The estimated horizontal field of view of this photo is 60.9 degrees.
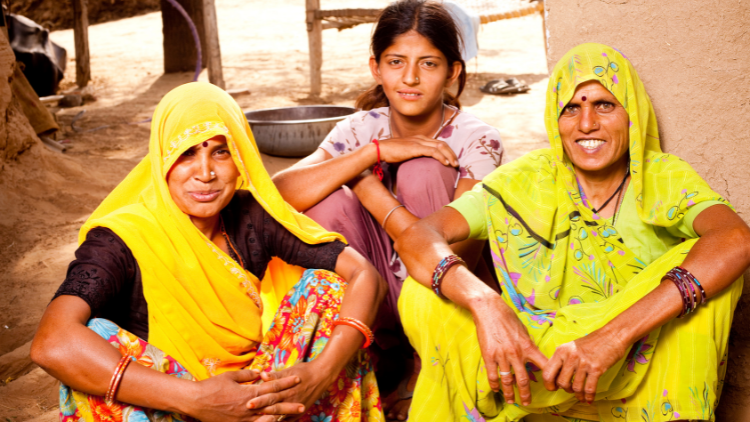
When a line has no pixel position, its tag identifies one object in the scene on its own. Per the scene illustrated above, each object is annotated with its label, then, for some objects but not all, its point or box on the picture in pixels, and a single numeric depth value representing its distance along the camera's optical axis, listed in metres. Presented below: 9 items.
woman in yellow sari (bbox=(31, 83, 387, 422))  1.66
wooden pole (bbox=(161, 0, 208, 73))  9.72
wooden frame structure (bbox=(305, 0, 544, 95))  8.40
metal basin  4.88
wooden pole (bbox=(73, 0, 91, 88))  9.16
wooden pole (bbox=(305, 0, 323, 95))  8.48
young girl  2.45
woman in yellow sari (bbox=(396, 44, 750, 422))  1.70
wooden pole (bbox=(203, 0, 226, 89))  7.83
